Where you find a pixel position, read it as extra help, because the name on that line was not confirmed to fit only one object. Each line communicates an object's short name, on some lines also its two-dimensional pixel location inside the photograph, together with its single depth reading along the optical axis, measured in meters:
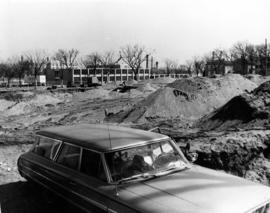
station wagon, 3.59
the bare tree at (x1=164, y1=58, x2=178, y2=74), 112.31
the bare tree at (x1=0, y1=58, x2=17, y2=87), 71.41
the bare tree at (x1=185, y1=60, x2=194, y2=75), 103.06
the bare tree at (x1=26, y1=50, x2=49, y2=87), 82.06
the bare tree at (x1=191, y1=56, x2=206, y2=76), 96.62
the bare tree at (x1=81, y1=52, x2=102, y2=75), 89.34
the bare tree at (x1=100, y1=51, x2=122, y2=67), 91.12
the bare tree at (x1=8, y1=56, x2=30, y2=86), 73.10
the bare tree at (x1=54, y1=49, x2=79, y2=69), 84.81
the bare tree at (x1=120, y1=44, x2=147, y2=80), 85.62
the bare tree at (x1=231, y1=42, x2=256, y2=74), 76.12
